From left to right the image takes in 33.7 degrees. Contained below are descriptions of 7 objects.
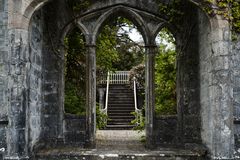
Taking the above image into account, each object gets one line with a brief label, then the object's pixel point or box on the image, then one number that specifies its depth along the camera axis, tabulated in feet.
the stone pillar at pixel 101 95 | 66.35
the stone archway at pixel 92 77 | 22.66
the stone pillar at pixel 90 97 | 28.53
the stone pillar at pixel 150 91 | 28.81
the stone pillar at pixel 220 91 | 22.59
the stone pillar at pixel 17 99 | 22.40
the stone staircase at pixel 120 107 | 54.77
